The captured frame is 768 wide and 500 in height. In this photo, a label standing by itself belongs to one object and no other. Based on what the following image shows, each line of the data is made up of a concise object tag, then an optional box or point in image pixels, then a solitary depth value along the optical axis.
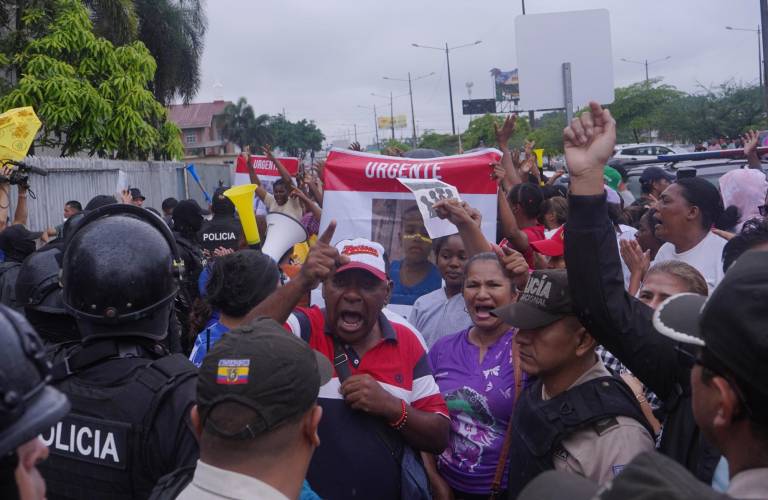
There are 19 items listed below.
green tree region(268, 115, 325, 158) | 89.50
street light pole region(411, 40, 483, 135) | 46.56
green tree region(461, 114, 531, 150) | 51.06
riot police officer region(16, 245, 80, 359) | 3.54
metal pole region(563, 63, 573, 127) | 7.57
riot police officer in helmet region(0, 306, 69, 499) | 1.42
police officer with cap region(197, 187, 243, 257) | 7.16
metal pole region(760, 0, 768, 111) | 14.61
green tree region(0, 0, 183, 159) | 20.12
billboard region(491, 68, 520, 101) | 83.81
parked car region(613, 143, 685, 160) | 32.38
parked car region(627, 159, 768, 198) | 9.66
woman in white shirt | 4.85
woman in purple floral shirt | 3.34
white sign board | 7.73
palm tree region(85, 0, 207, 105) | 36.78
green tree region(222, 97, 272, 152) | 85.50
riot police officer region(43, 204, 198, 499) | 2.27
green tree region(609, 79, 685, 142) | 50.28
